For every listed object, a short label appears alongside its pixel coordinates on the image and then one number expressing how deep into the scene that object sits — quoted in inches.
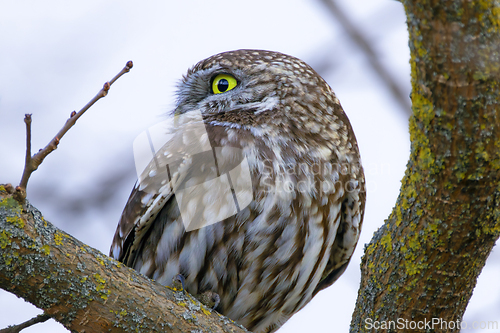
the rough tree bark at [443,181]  138.6
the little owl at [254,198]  237.3
